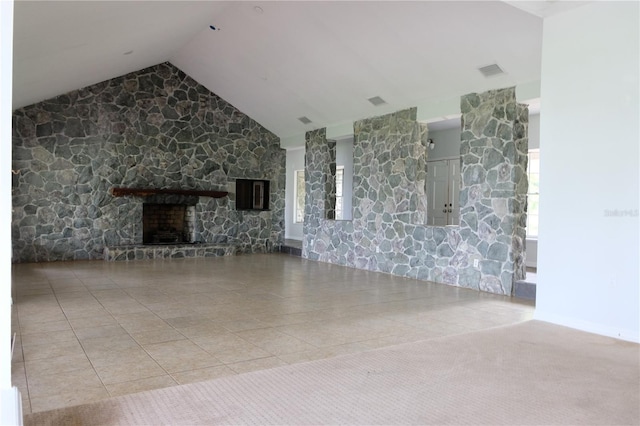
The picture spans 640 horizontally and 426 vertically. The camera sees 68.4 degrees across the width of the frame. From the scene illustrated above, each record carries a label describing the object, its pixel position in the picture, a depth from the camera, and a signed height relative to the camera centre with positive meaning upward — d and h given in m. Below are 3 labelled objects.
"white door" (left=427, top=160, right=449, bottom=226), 10.85 +0.39
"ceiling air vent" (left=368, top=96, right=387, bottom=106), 8.00 +1.84
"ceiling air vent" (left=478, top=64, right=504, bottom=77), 6.09 +1.83
